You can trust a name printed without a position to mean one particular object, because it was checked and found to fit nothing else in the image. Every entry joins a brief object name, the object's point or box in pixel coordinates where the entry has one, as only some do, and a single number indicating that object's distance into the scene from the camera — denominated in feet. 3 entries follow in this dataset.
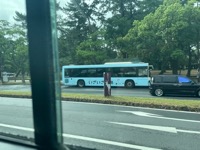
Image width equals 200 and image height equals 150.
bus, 60.18
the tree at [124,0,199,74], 60.03
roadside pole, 35.55
